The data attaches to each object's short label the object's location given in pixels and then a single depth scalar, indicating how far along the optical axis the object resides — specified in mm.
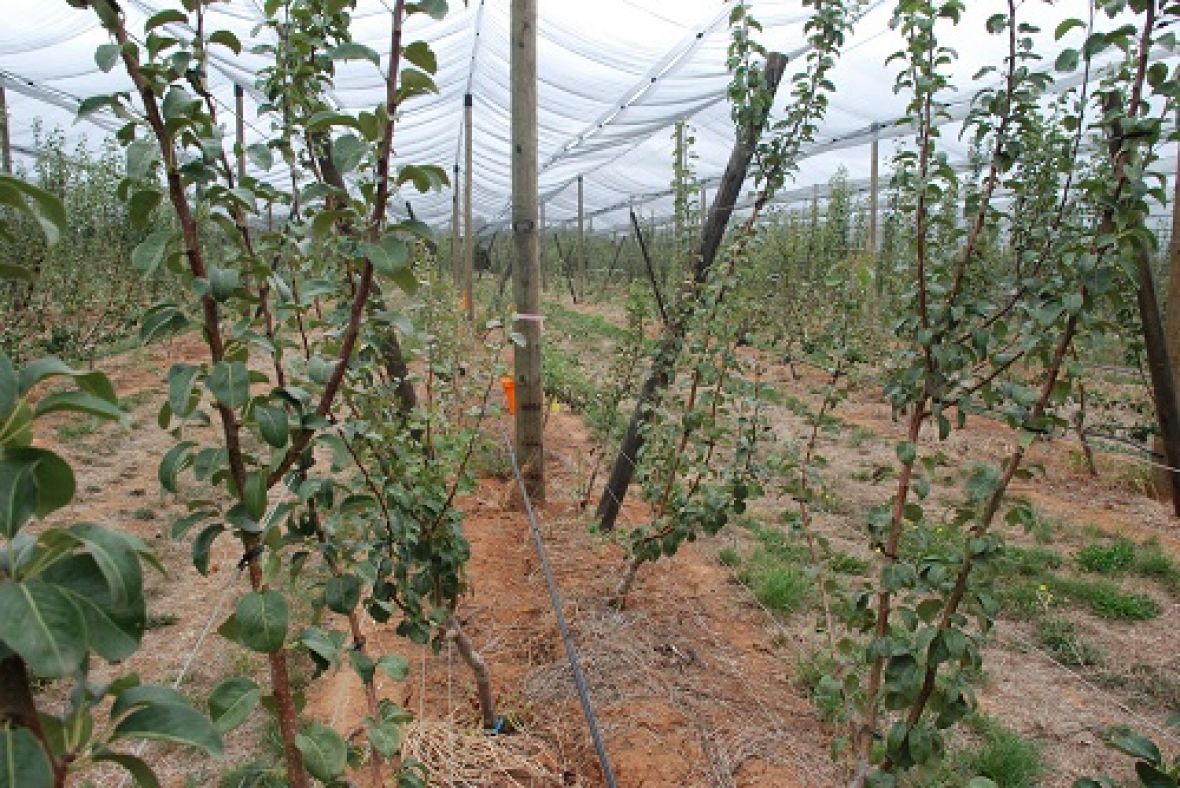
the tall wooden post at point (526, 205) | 4480
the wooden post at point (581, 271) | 20039
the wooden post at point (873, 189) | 8905
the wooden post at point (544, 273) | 27172
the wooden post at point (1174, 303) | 5012
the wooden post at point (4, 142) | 7325
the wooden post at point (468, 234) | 9383
